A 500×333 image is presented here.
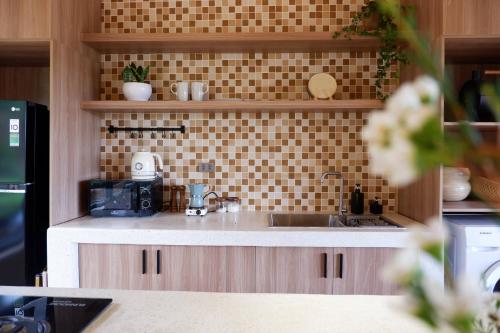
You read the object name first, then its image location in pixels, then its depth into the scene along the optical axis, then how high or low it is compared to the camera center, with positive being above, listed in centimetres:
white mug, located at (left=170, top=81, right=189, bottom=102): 249 +48
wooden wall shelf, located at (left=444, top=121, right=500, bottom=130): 196 +20
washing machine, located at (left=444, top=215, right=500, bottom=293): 193 -50
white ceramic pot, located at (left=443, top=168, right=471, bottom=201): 221 -15
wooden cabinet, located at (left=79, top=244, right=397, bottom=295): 204 -63
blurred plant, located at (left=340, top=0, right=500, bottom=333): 24 +0
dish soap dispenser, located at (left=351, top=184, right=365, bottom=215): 257 -30
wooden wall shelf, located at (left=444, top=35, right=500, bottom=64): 204 +70
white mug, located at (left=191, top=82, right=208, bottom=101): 247 +48
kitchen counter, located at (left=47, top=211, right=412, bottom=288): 201 -45
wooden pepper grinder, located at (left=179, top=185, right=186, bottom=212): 271 -30
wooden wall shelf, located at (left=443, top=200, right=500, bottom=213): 208 -28
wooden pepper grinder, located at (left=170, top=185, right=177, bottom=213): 270 -30
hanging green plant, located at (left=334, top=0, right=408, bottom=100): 223 +82
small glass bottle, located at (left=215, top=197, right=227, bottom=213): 263 -34
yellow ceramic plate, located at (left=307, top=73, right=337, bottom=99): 251 +53
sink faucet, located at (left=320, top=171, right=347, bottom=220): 254 -23
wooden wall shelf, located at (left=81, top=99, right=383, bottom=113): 229 +36
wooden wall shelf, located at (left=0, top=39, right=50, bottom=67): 218 +73
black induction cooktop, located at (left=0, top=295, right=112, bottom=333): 81 -39
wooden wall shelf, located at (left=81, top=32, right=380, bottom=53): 234 +81
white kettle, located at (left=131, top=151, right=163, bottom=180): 247 -5
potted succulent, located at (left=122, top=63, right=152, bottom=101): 247 +53
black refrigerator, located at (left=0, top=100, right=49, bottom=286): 210 -19
